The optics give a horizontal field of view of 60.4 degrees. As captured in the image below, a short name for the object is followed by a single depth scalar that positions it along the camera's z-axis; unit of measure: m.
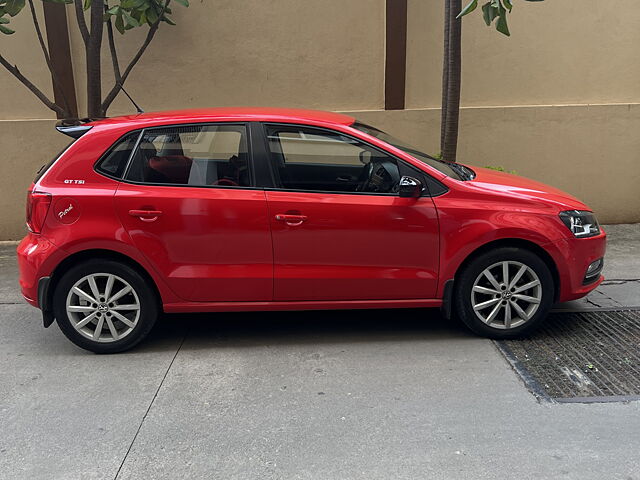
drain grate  3.54
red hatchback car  3.98
